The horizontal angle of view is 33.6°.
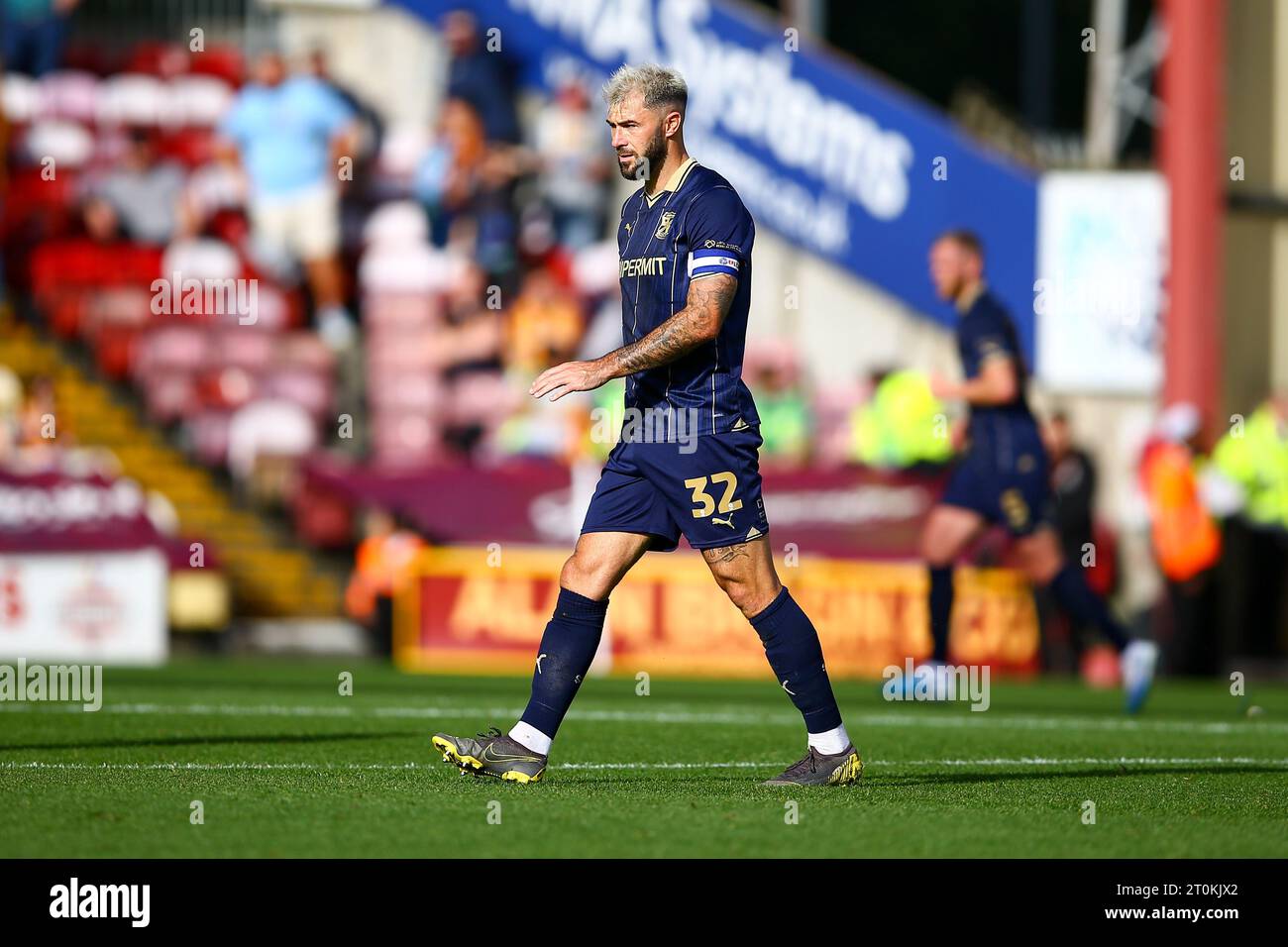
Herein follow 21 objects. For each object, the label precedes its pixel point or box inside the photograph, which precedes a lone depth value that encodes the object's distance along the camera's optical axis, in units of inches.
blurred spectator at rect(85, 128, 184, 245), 788.0
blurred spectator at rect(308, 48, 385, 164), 808.9
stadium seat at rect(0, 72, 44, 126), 823.1
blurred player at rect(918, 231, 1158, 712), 458.6
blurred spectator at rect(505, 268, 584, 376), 738.8
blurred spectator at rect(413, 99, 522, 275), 780.0
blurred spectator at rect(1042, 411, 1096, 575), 682.8
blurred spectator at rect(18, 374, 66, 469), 677.3
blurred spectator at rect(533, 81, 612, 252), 800.3
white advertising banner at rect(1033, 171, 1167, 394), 737.0
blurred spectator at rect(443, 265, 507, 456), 743.1
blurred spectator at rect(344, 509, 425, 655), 668.1
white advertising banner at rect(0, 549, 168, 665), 615.5
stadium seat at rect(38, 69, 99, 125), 840.3
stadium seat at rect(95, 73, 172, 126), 855.7
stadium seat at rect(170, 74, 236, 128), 861.2
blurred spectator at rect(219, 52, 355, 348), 788.0
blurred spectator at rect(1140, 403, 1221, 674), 642.8
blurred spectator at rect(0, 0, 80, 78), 835.4
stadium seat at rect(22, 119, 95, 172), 823.7
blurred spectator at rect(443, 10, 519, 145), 812.0
